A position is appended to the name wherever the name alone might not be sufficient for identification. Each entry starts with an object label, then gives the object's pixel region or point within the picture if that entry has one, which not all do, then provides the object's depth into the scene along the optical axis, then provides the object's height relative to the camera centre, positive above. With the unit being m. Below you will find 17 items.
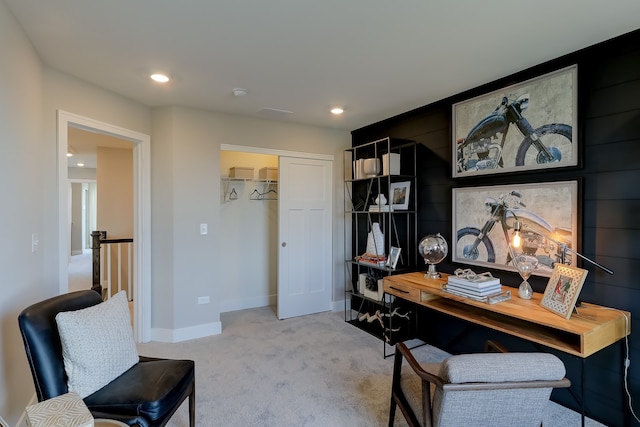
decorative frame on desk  1.81 -0.46
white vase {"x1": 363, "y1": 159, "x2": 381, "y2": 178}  3.54 +0.48
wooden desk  1.71 -0.67
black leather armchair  1.49 -0.89
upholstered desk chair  1.32 -0.73
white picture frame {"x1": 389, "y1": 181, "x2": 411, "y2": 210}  3.42 +0.18
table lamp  2.07 -0.22
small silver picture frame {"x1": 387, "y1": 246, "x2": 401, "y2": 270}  3.30 -0.48
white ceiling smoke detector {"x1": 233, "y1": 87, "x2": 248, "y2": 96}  2.82 +1.06
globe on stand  2.84 -0.35
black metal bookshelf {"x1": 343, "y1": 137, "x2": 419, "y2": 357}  3.36 -0.27
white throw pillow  1.54 -0.68
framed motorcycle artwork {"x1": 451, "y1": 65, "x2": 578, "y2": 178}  2.21 +0.65
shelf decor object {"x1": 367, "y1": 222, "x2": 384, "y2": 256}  3.59 -0.34
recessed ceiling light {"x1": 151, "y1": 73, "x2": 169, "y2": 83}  2.53 +1.07
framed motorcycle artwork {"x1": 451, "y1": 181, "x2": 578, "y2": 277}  2.21 -0.10
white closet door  3.99 -0.32
